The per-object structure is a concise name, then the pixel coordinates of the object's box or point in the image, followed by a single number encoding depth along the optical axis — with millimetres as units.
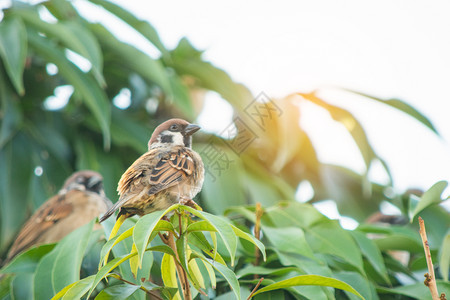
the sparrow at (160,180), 3859
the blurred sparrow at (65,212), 6973
